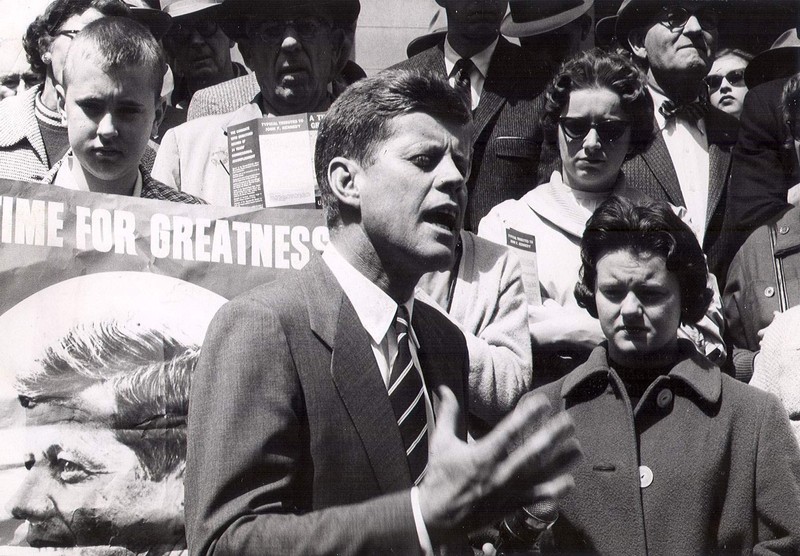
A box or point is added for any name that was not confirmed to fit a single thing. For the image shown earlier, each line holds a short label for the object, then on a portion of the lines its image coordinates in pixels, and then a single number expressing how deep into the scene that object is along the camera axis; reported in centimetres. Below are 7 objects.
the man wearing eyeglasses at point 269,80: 315
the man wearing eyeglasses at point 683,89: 330
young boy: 296
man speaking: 184
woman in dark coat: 252
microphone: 248
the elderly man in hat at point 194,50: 335
